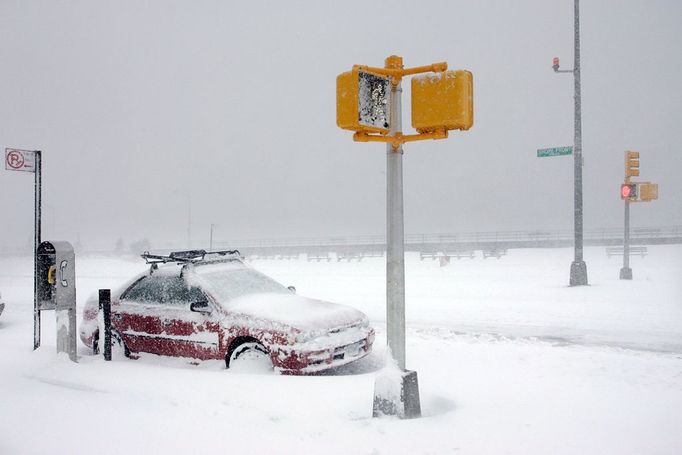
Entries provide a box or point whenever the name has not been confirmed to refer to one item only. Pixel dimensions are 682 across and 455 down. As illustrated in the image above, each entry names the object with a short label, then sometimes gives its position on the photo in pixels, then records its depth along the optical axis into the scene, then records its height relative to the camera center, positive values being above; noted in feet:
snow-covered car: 23.16 -3.76
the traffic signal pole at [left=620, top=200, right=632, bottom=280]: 62.33 -2.73
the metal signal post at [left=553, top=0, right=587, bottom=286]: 57.47 +4.32
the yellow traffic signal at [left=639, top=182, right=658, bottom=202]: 62.64 +4.18
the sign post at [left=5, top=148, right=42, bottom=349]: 29.09 +3.22
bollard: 25.94 -3.86
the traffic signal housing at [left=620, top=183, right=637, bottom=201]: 62.18 +4.13
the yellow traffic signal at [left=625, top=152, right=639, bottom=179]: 62.23 +7.11
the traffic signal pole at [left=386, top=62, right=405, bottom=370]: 17.49 -0.43
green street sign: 56.59 +7.69
